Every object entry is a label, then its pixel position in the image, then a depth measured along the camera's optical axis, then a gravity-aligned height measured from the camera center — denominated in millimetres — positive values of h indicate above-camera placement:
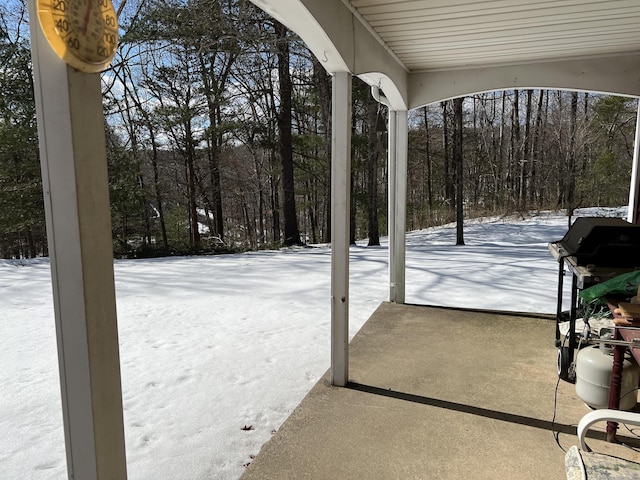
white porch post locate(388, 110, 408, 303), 4289 +197
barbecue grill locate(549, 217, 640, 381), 2477 -300
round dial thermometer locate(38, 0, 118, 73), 943 +422
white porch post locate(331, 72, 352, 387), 2646 -66
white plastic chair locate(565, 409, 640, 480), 1279 -784
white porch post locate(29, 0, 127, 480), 1028 -93
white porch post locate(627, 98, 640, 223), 3999 +147
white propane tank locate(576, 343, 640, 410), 2350 -940
